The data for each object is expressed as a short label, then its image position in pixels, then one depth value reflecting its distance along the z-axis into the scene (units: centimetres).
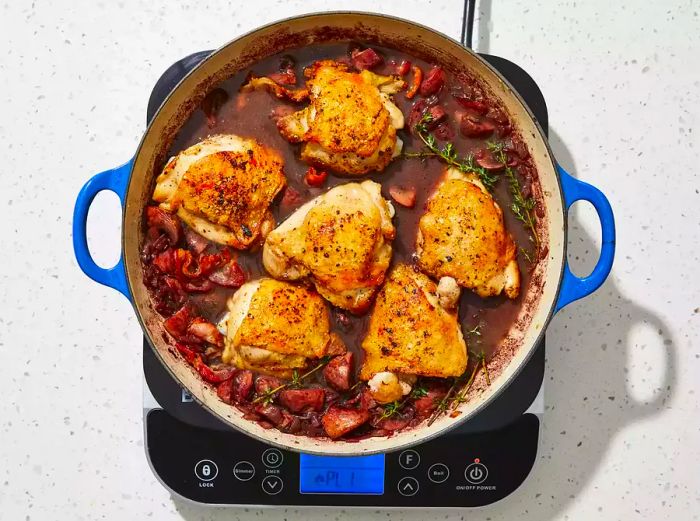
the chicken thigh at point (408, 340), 42
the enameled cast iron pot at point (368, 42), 40
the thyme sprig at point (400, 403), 44
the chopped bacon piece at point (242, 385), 44
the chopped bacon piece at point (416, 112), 44
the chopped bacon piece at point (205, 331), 44
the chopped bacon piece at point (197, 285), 44
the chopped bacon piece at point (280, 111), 43
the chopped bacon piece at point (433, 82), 44
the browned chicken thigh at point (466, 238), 42
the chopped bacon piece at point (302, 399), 44
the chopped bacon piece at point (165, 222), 44
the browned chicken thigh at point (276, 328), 42
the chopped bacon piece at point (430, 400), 44
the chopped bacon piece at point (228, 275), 44
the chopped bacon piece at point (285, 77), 44
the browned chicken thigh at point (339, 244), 42
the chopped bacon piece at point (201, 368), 44
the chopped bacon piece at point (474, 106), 44
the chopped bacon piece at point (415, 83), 44
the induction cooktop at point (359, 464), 44
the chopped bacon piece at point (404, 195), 44
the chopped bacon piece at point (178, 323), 44
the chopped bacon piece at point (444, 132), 44
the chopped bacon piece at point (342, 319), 44
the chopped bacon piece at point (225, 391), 44
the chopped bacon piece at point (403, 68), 44
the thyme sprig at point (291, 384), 44
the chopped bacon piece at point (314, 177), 43
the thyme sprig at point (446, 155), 43
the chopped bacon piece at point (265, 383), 44
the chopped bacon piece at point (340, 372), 43
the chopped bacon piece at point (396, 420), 44
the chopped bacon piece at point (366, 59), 44
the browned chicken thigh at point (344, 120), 42
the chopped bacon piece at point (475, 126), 44
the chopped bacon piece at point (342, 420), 43
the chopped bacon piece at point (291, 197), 44
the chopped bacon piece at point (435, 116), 43
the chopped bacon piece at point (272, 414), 44
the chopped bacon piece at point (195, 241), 44
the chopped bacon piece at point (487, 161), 44
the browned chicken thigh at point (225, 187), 42
